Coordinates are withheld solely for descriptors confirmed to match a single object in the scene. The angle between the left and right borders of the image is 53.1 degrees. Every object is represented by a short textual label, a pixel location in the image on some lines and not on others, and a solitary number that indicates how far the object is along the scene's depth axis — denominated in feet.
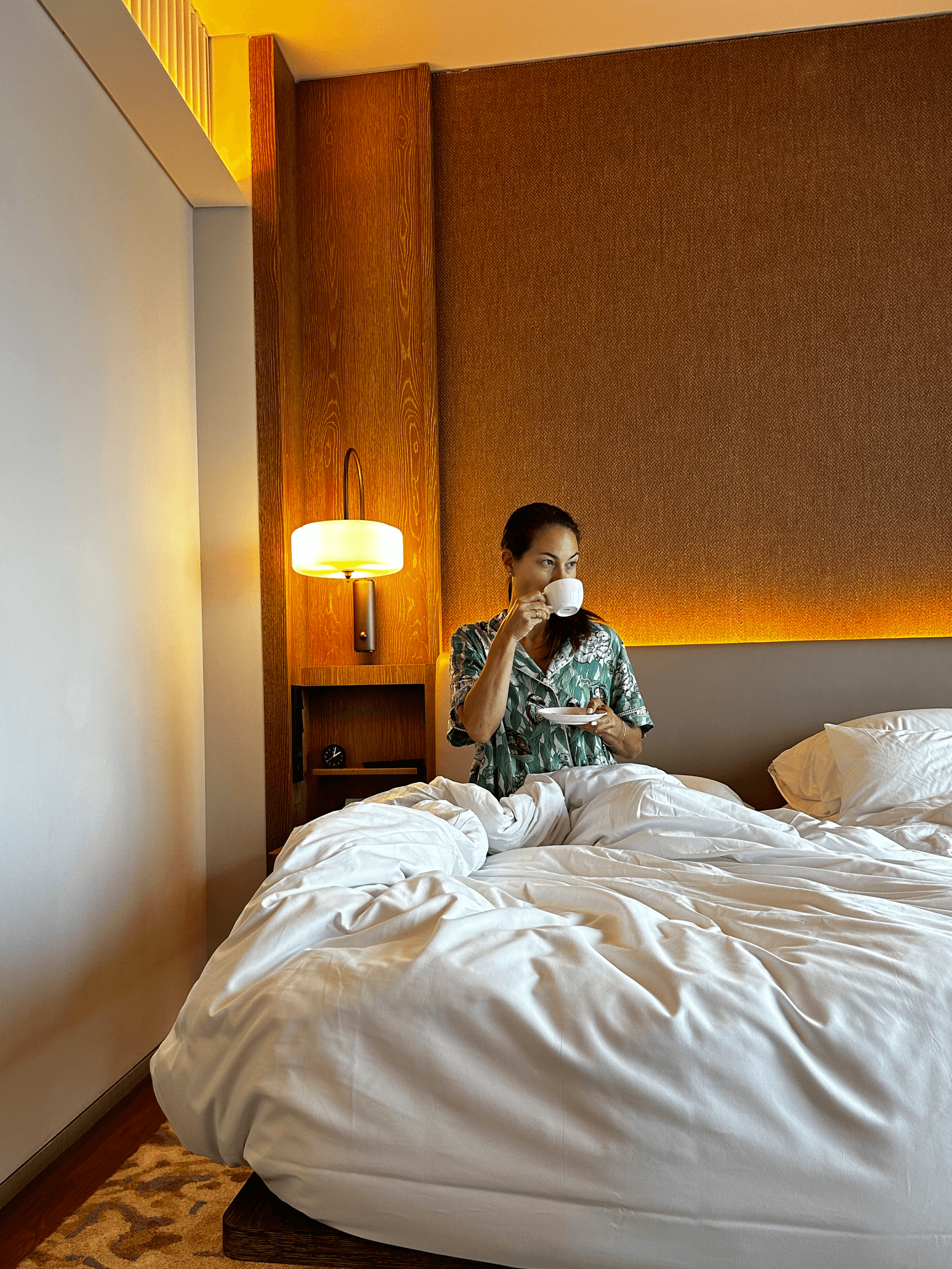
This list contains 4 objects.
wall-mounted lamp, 9.35
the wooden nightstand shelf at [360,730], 10.60
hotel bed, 2.83
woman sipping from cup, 7.32
